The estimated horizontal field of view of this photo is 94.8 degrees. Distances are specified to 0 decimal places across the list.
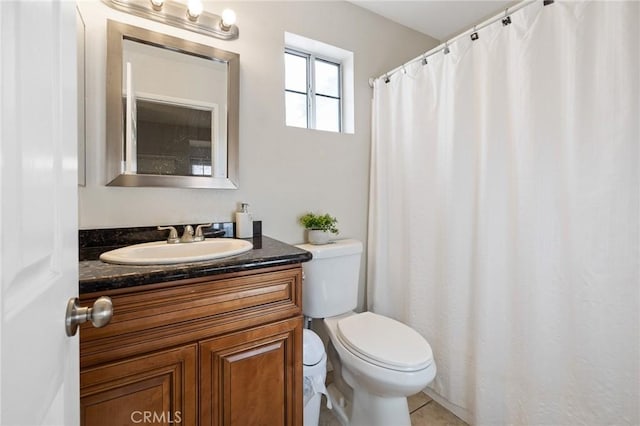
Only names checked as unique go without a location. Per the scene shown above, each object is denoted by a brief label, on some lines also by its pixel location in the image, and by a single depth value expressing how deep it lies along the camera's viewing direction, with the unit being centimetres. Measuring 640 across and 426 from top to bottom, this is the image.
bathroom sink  94
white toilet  121
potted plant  168
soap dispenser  151
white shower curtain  101
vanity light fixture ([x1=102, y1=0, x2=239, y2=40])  130
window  188
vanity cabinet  82
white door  31
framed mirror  127
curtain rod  122
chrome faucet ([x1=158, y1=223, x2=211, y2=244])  131
